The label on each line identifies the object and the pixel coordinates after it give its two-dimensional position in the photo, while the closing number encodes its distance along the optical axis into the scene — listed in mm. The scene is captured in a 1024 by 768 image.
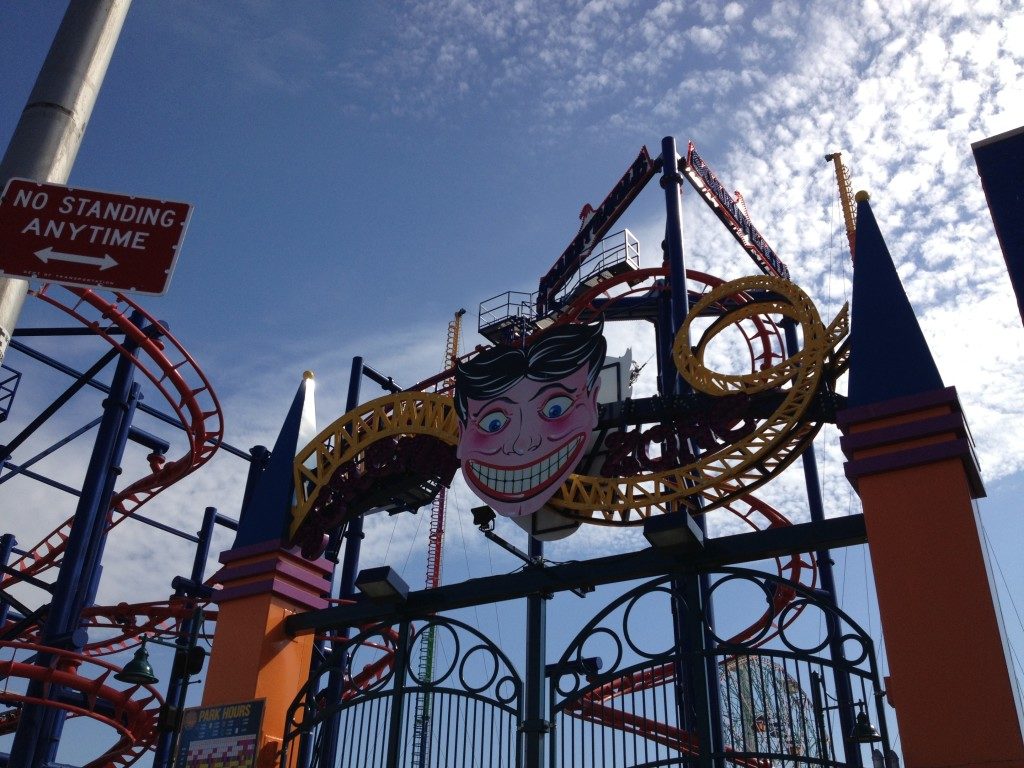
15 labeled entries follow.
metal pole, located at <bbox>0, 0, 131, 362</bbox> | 4035
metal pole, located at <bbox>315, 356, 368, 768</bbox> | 15969
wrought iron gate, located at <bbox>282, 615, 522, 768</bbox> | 8172
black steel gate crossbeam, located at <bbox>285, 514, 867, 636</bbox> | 7871
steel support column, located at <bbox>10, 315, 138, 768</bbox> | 14734
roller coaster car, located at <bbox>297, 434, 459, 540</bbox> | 10258
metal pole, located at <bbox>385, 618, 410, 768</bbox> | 8516
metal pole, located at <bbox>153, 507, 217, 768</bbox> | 9078
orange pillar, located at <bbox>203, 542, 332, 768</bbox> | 9523
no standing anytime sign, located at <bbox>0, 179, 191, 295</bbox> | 4188
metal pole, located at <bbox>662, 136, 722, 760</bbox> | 7398
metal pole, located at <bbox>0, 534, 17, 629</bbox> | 21844
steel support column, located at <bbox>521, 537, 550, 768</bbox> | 7891
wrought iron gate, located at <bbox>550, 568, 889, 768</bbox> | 6711
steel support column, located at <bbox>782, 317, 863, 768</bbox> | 14302
